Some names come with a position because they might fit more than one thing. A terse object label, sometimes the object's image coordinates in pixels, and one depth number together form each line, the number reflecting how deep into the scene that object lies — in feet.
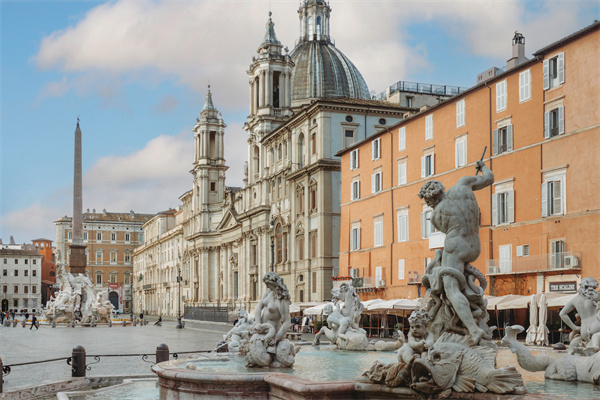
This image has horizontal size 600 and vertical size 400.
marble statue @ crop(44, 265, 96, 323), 179.93
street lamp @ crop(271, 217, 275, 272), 201.28
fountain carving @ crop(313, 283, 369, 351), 51.80
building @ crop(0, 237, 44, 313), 426.10
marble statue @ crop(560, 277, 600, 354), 36.42
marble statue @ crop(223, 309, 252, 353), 50.15
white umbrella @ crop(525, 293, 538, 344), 81.71
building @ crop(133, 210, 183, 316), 359.74
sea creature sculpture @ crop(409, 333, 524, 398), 25.08
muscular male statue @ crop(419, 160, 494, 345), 30.14
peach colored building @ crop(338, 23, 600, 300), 94.38
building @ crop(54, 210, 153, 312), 471.21
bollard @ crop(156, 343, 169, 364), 51.21
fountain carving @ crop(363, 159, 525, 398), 25.47
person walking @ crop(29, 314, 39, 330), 168.67
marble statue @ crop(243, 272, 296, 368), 37.58
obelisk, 174.50
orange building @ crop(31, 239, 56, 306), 461.37
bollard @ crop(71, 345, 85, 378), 50.16
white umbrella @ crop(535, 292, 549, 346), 80.38
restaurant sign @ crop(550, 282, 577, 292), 93.81
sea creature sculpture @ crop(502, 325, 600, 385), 29.19
